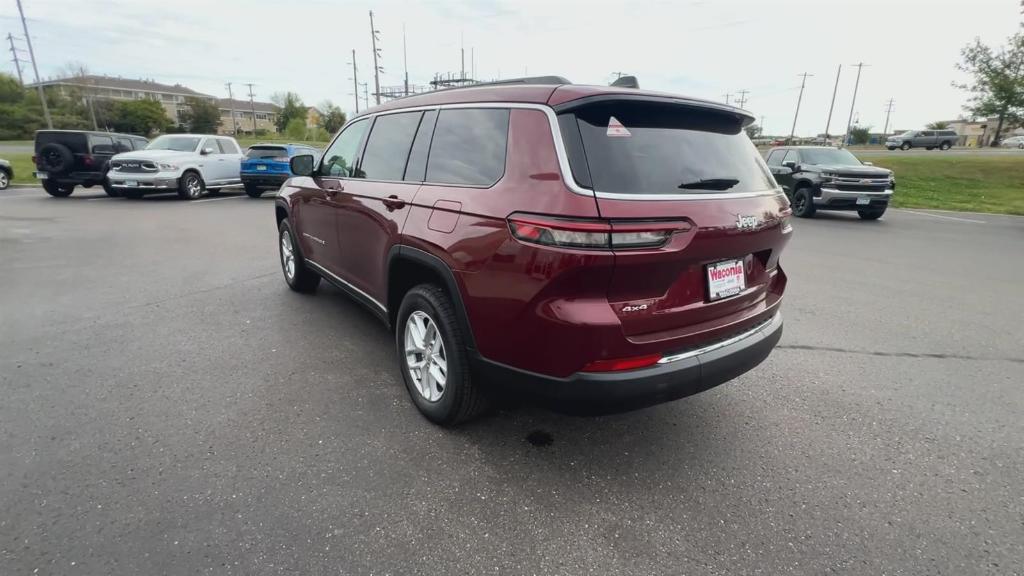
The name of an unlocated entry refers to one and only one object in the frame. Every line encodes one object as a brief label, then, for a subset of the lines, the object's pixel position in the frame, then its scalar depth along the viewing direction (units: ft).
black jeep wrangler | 45.88
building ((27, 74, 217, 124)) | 297.94
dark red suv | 6.94
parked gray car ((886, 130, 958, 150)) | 130.00
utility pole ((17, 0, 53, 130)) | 110.42
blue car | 48.39
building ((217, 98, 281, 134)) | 362.00
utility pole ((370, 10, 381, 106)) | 149.79
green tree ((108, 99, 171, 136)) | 211.61
